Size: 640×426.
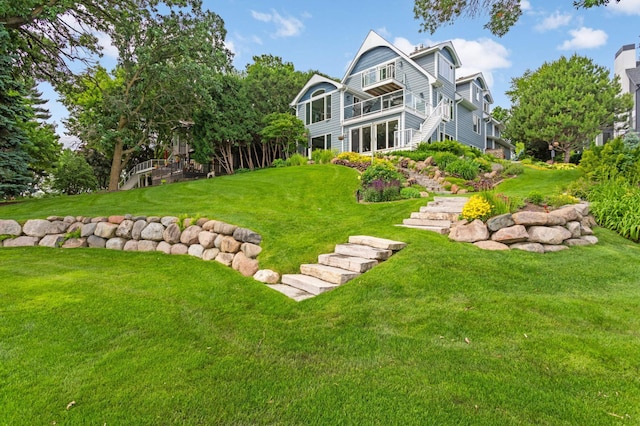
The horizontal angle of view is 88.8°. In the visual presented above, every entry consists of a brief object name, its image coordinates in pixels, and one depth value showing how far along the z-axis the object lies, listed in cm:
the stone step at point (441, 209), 676
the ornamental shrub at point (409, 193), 970
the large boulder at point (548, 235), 509
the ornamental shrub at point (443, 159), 1335
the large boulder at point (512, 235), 510
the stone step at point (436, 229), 590
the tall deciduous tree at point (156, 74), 1642
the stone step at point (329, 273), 450
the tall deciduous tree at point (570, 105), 2017
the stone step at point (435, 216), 648
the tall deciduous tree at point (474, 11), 633
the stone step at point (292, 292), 425
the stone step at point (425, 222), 626
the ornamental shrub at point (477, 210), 564
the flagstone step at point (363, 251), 498
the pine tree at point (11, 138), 1100
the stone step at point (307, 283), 436
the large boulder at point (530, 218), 522
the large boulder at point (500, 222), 532
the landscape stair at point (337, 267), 446
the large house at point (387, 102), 1933
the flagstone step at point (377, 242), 516
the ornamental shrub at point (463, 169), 1209
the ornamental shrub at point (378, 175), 1045
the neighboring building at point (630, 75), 2172
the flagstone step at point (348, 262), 471
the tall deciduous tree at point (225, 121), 2117
